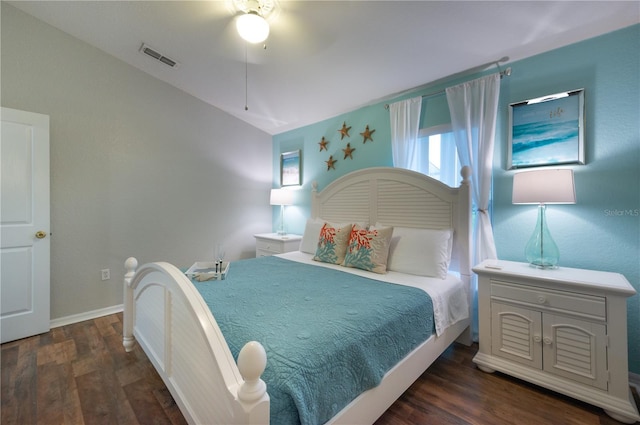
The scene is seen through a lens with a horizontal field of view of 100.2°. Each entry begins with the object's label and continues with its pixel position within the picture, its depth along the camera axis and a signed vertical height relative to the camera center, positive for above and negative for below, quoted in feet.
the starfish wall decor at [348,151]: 11.22 +2.60
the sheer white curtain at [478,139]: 7.38 +2.08
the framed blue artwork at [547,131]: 6.35 +2.03
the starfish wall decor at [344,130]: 11.32 +3.50
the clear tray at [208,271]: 6.41 -1.48
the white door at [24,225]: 7.68 -0.34
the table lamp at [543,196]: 5.69 +0.33
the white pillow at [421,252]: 7.11 -1.11
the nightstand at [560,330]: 4.96 -2.47
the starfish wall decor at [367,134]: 10.49 +3.10
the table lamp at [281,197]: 12.96 +0.76
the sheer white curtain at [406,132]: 9.02 +2.76
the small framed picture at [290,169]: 13.56 +2.27
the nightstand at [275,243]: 11.84 -1.42
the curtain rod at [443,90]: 7.13 +3.80
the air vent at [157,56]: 9.08 +5.53
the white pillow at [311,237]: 9.78 -0.91
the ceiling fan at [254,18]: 6.36 +4.60
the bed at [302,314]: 3.08 -1.69
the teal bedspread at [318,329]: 3.14 -1.75
